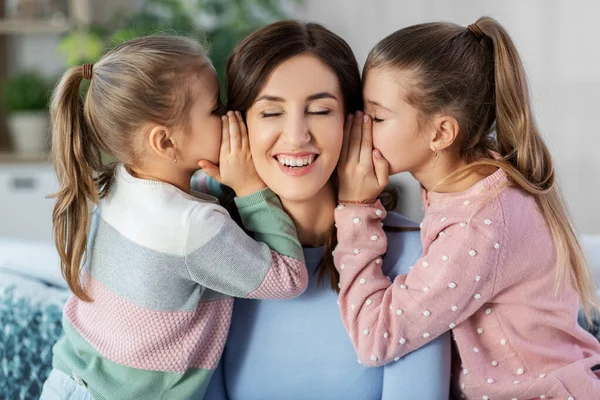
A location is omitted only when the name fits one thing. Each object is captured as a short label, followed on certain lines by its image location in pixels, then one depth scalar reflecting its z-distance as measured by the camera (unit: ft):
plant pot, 13.88
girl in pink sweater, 4.40
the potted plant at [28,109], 13.85
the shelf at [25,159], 13.73
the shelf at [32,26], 13.97
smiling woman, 4.41
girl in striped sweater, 4.33
